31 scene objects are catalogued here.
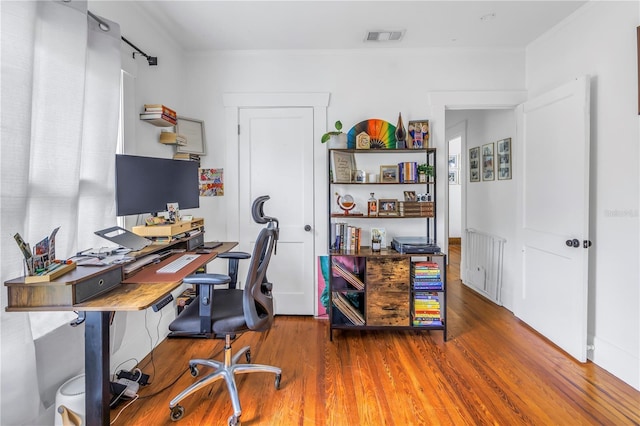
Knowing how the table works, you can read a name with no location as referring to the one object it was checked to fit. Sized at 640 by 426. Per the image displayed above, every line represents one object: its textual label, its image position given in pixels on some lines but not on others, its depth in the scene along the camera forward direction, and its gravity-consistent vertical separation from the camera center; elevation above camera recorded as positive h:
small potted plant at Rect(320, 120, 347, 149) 2.71 +0.71
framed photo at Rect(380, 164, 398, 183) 2.76 +0.41
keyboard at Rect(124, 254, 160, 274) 1.52 -0.26
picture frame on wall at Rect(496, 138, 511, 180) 2.99 +0.62
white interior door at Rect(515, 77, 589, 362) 2.11 +0.04
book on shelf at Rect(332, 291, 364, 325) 2.48 -0.79
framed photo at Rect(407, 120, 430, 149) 2.74 +0.78
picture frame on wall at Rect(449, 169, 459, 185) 6.68 +0.92
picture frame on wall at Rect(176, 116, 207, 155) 2.65 +0.76
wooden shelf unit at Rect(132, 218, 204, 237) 1.90 -0.10
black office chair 1.56 -0.56
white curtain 1.20 +0.35
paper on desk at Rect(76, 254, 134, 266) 1.38 -0.22
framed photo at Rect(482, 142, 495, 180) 3.31 +0.64
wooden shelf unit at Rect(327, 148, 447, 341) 2.46 -0.67
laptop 1.54 -0.13
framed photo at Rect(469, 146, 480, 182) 3.62 +0.68
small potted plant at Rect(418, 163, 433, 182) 2.68 +0.43
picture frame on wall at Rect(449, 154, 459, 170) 6.76 +1.29
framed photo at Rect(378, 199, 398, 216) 2.68 +0.08
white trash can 1.34 -0.88
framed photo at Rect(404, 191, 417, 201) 2.75 +0.20
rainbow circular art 2.79 +0.82
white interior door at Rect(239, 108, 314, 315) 2.91 +0.28
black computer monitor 1.68 +0.21
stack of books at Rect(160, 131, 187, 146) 2.41 +0.64
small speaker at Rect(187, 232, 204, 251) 2.18 -0.21
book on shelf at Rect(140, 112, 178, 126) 2.18 +0.73
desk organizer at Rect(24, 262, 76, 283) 1.15 -0.25
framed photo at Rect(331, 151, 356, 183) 2.67 +0.47
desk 1.25 -0.60
